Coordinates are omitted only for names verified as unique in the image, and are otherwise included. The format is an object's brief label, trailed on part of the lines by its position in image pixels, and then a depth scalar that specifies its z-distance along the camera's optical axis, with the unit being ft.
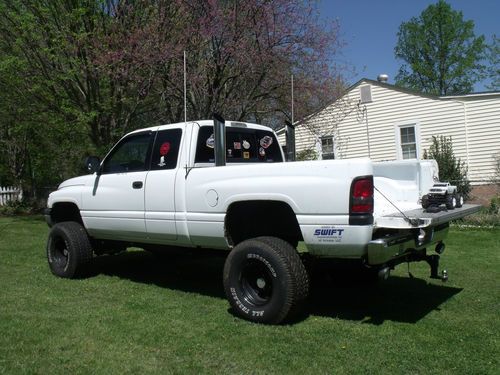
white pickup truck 14.80
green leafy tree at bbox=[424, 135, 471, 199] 48.67
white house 51.08
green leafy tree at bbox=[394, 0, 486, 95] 139.03
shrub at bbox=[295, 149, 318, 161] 53.16
